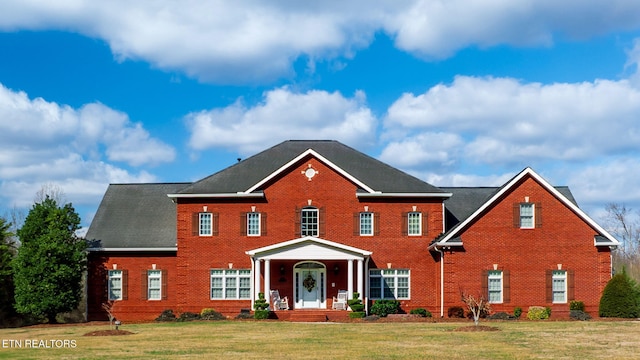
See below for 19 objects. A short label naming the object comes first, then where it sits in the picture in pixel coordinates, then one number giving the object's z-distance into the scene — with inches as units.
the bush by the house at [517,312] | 1520.7
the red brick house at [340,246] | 1546.5
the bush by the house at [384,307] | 1563.7
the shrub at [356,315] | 1492.2
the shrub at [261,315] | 1493.6
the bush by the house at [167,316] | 1565.0
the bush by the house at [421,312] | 1572.3
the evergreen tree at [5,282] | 1587.1
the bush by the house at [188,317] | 1537.9
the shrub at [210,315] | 1565.5
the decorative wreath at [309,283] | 1612.9
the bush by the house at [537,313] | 1496.1
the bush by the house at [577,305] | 1518.2
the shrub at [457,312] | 1518.2
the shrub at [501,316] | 1494.8
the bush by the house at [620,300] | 1477.6
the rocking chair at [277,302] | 1561.3
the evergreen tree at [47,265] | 1539.1
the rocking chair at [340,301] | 1557.6
